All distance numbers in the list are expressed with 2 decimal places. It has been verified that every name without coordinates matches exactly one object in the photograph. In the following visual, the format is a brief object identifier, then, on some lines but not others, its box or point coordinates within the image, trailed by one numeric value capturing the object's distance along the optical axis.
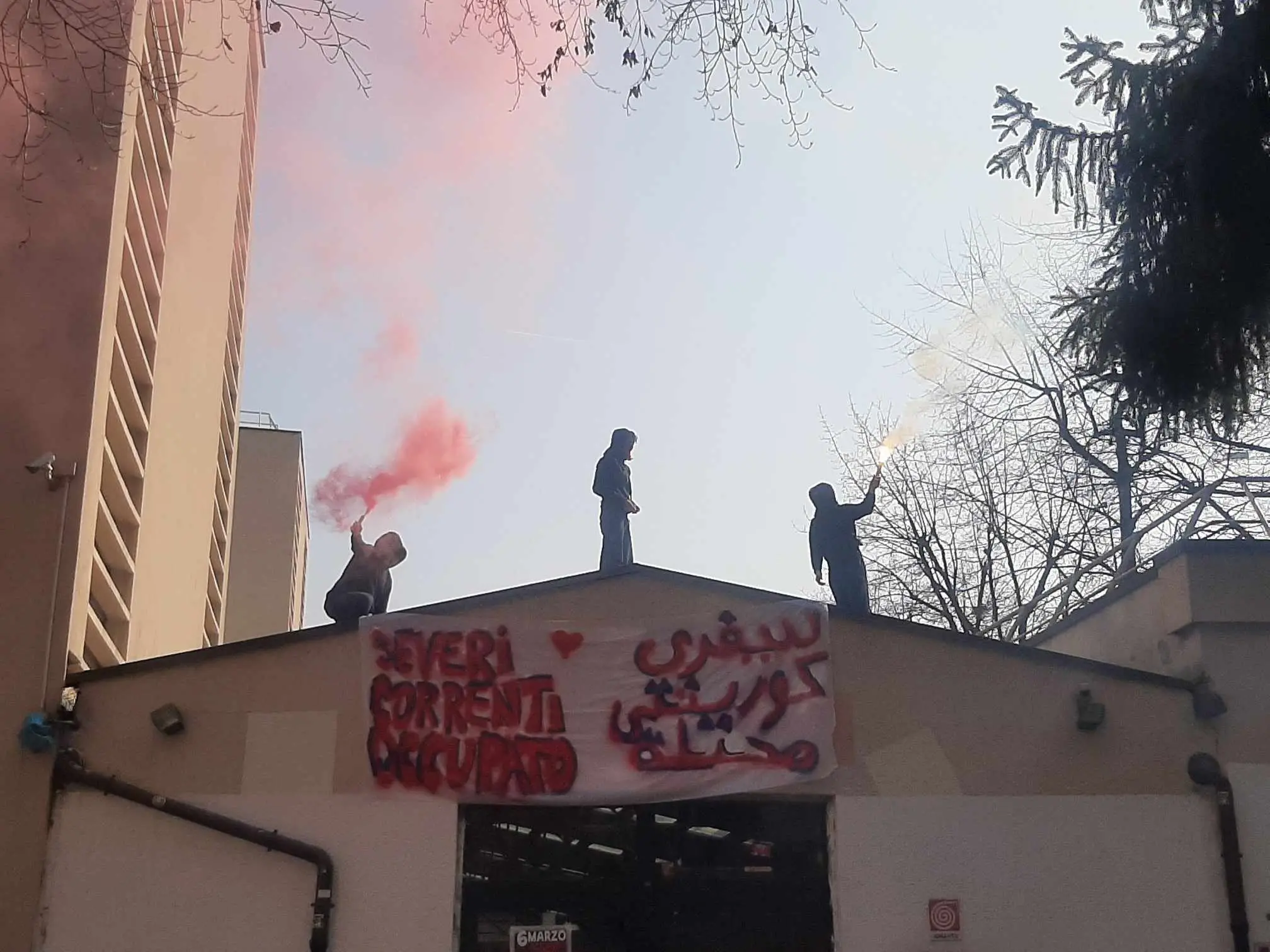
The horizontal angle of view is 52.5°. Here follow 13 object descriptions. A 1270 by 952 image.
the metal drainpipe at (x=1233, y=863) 8.82
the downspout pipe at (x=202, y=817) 8.68
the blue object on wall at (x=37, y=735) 8.66
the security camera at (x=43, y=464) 9.05
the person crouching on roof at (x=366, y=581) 9.93
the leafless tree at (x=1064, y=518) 16.36
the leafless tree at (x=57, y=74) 10.05
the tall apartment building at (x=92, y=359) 8.92
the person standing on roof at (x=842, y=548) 10.79
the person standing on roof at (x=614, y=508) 11.52
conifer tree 9.08
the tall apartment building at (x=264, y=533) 30.78
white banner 9.05
